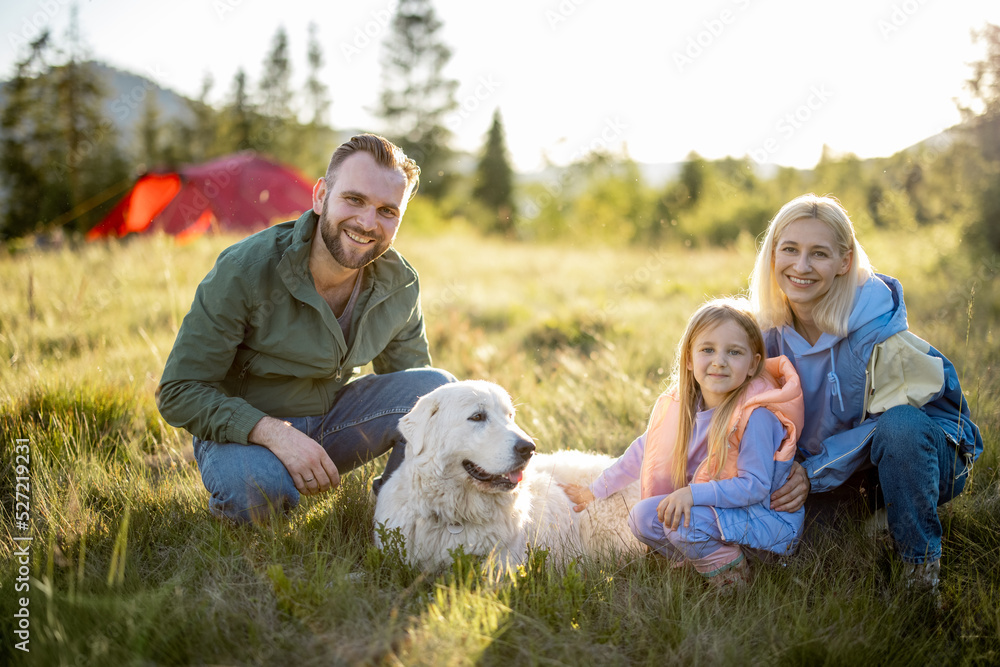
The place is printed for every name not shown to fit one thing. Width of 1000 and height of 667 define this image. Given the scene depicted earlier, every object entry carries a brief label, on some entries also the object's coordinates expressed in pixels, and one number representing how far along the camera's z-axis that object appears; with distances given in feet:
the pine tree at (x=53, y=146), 64.59
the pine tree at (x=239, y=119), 98.73
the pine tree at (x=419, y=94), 97.04
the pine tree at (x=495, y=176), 98.78
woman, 8.34
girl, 8.52
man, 9.62
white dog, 8.76
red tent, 49.16
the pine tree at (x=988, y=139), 32.63
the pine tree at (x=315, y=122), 101.35
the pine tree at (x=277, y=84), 105.91
